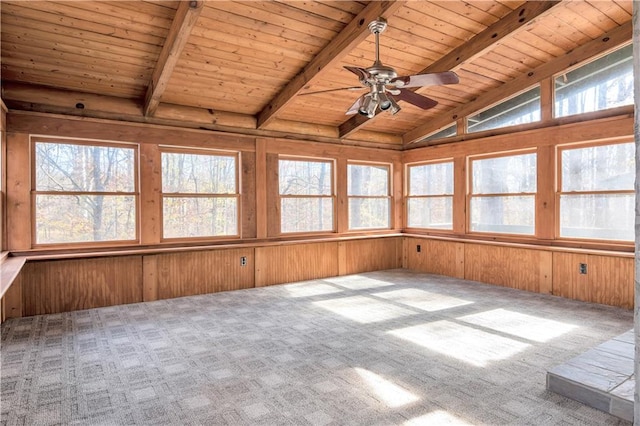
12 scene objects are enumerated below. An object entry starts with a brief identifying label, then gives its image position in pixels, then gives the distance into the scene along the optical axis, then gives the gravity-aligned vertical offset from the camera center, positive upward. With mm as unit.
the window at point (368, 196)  7109 +279
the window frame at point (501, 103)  5531 +1594
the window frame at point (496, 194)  5645 +235
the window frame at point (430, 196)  6777 +343
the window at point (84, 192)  4613 +273
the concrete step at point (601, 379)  2297 -1126
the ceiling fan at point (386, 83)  3172 +1108
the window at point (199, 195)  5375 +258
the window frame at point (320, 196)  6262 +261
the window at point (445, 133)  6742 +1400
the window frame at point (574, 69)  4756 +1874
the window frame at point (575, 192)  4781 +218
